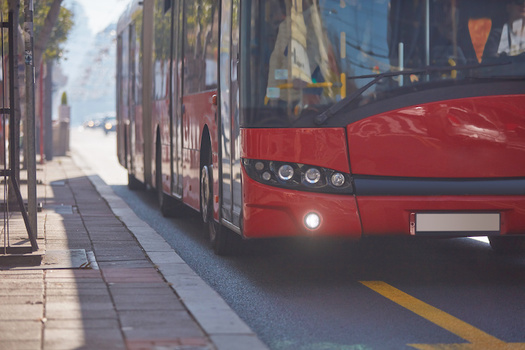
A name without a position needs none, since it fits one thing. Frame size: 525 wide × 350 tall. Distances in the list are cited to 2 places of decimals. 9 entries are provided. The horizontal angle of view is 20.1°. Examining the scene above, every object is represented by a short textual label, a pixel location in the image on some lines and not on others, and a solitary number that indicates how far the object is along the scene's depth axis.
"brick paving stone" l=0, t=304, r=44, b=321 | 8.36
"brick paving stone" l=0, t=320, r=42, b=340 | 7.62
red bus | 10.39
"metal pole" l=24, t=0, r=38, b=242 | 12.72
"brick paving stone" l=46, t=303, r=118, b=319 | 8.47
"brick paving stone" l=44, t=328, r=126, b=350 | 7.36
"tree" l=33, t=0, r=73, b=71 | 28.45
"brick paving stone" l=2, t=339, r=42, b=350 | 7.27
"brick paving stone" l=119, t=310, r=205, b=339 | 7.84
